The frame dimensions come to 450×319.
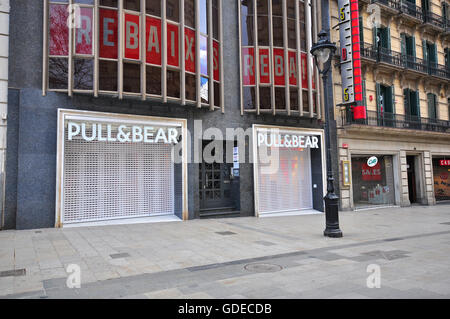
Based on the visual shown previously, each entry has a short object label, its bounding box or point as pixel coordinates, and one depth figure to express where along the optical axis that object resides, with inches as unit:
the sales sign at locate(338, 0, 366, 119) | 656.4
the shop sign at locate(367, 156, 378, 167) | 770.8
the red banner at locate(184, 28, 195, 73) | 500.2
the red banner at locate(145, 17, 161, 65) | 463.8
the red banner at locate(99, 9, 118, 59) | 436.8
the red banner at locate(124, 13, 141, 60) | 448.1
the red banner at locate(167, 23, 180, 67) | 482.6
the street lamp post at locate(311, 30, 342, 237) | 376.5
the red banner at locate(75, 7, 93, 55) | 428.3
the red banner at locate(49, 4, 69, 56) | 425.3
